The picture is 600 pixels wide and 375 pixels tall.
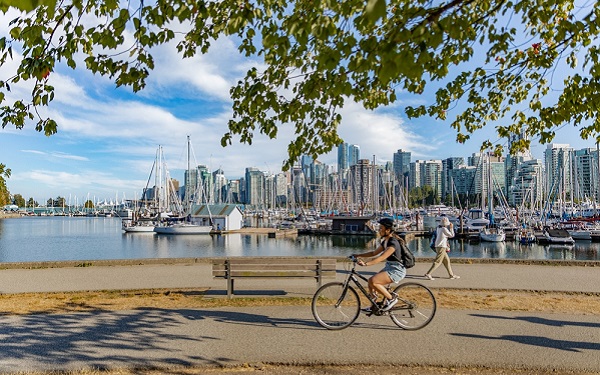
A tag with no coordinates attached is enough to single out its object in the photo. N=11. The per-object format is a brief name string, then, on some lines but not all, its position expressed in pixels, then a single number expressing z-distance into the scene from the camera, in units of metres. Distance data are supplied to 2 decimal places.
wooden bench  8.20
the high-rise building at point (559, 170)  65.38
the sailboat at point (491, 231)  51.00
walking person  11.06
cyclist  6.40
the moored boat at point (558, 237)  46.50
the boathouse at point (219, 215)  72.69
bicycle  6.36
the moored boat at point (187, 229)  69.38
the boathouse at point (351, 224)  63.33
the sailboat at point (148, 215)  76.91
